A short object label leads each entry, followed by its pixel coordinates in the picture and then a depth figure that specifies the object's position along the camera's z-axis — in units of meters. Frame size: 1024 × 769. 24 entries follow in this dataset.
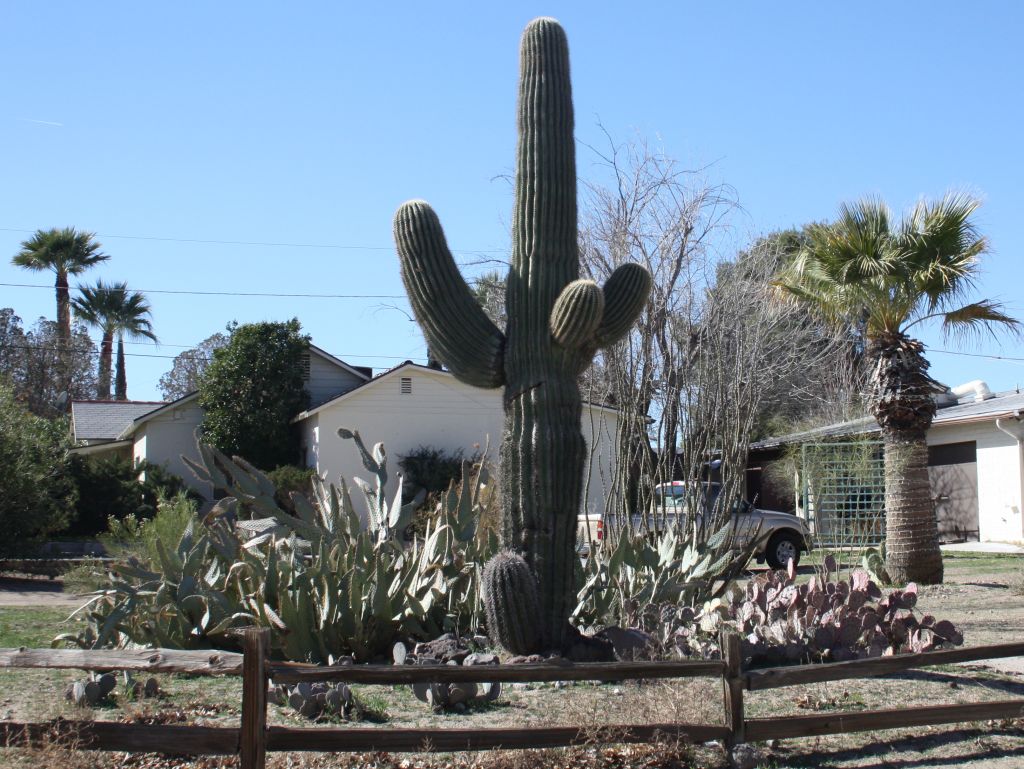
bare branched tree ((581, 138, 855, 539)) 11.91
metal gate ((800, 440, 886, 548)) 17.89
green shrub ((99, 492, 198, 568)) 11.09
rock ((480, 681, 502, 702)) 7.16
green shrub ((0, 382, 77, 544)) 16.48
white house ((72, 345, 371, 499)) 29.22
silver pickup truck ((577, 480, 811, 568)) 17.14
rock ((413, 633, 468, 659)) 7.80
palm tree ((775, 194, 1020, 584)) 13.89
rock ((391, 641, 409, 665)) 7.53
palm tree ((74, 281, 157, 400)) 41.66
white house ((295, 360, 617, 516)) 26.58
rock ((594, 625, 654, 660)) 7.85
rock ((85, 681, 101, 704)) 6.92
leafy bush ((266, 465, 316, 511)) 24.64
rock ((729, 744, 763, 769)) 6.00
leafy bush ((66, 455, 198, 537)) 25.91
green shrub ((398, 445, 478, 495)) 26.05
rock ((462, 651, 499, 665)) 7.26
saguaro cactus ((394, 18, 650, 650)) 7.85
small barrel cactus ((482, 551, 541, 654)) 7.61
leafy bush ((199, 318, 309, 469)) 27.89
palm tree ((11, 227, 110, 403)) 38.81
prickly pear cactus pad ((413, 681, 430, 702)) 7.12
